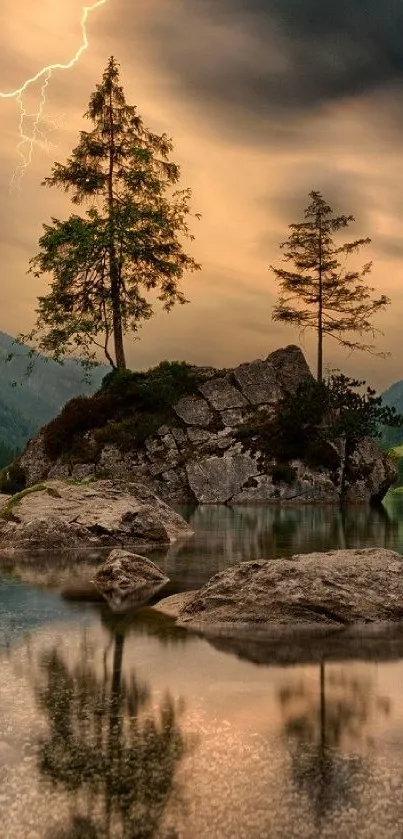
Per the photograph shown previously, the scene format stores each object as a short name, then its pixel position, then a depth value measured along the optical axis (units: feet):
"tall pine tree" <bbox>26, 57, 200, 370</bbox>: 146.10
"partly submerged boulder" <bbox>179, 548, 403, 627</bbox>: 30.19
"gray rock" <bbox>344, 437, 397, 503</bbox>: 132.96
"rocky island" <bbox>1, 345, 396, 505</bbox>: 130.62
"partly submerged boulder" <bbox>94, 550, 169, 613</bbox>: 36.94
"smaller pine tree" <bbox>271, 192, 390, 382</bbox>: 174.19
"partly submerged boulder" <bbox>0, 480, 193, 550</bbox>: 56.39
